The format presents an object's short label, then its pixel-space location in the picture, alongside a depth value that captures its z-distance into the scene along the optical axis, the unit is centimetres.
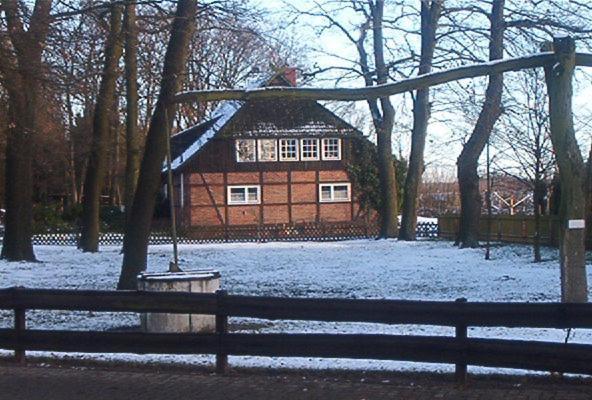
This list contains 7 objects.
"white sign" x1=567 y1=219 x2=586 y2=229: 1125
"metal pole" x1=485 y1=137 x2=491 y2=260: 2788
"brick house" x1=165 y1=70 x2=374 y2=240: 5453
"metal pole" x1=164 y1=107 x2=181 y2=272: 1424
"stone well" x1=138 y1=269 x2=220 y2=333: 1248
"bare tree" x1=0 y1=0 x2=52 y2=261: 1614
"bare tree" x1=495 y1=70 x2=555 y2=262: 2761
